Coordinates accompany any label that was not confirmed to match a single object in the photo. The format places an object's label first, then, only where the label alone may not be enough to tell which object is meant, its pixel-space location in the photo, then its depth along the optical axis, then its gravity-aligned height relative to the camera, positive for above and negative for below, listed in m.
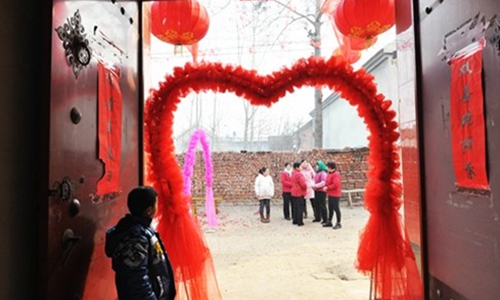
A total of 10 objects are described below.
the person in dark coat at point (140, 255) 1.83 -0.51
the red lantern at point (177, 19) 3.38 +1.48
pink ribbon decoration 6.17 +0.00
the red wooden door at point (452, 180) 1.77 -0.13
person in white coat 8.80 -0.73
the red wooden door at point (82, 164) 1.64 +0.00
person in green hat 8.16 -0.70
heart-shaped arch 2.80 -0.04
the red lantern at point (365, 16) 3.36 +1.48
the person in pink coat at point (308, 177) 8.79 -0.40
